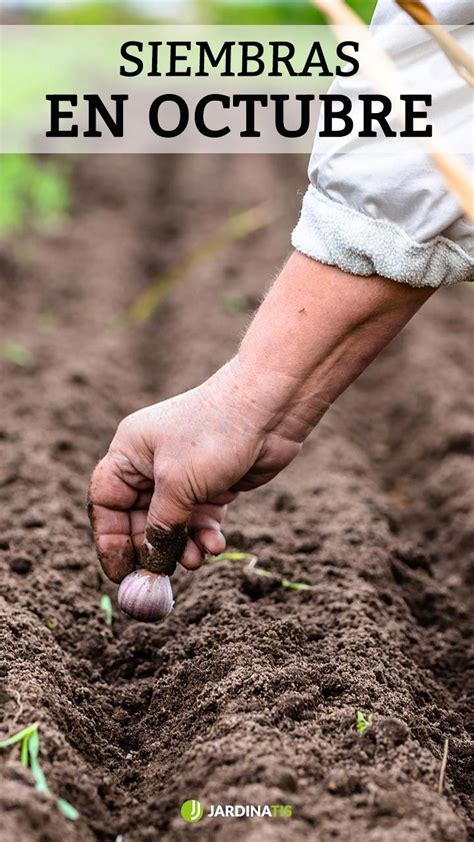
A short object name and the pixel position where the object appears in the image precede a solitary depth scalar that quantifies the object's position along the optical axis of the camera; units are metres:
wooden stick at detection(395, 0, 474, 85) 1.71
